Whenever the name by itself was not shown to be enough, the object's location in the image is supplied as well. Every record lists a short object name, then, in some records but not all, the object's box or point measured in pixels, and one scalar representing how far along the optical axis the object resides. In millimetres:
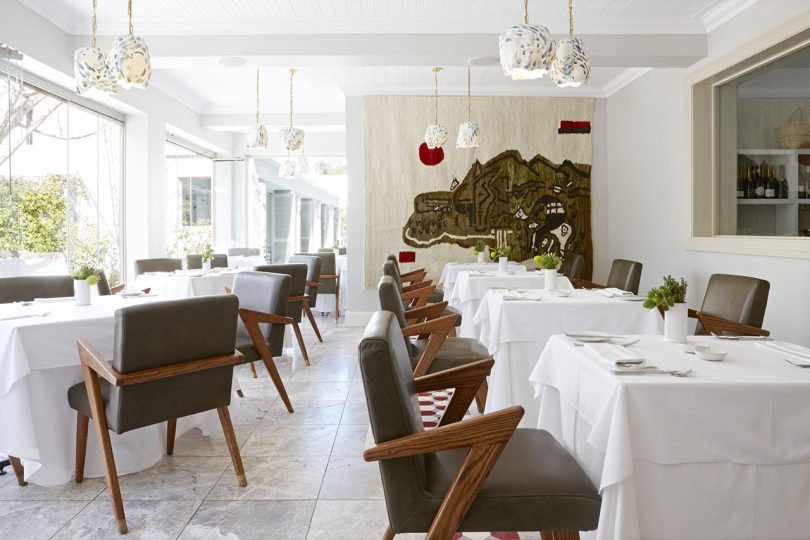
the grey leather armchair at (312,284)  6039
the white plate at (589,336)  2133
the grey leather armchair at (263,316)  3463
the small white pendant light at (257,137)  6062
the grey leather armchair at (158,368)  2180
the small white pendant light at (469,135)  6129
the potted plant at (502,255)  5363
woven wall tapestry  7141
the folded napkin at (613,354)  1755
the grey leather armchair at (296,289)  4699
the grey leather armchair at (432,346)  3000
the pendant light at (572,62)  3125
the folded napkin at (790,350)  1852
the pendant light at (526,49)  2887
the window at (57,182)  4652
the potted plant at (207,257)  5371
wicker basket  4346
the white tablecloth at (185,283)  4930
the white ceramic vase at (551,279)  3893
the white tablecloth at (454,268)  6125
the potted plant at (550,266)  3898
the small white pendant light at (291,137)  6387
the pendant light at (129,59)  2934
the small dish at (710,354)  1838
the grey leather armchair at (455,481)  1494
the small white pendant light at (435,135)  6379
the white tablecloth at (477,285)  4695
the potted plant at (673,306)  2148
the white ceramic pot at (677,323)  2150
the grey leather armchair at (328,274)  7527
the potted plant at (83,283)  3098
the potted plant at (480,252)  6559
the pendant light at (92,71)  3000
